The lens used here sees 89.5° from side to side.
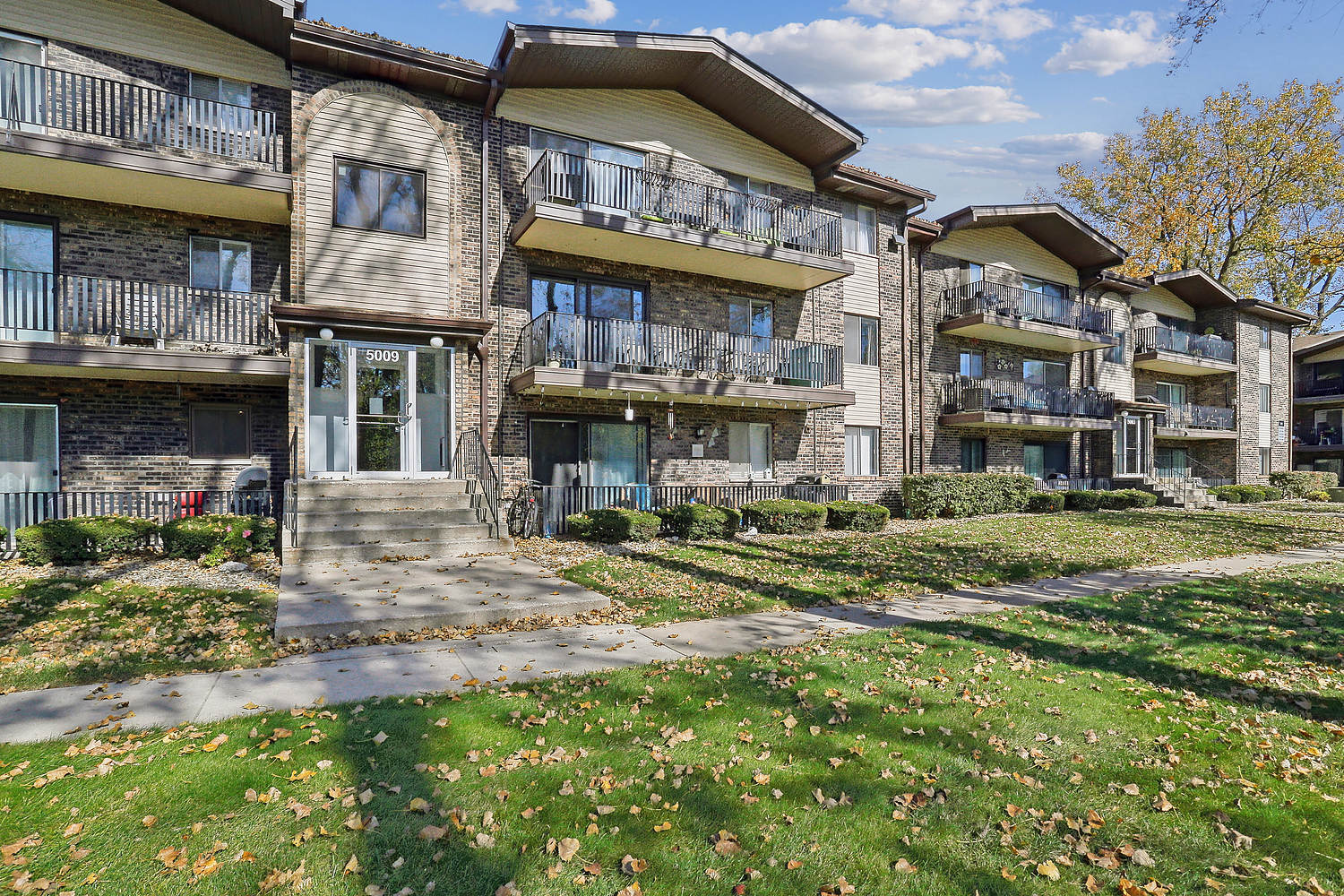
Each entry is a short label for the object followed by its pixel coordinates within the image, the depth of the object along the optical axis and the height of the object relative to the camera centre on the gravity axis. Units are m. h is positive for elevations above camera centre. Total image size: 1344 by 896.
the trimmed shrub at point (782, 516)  14.23 -1.46
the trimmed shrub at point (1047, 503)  19.94 -1.64
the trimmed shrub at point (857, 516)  15.30 -1.58
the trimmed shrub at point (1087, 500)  20.81 -1.64
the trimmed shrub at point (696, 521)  13.23 -1.46
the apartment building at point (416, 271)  11.09 +3.55
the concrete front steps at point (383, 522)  9.51 -1.14
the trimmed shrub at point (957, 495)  18.16 -1.31
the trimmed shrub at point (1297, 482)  27.42 -1.46
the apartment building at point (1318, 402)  33.38 +2.21
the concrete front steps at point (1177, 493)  22.28 -1.56
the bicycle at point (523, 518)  12.64 -1.32
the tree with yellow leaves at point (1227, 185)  29.03 +12.03
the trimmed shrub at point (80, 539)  9.16 -1.26
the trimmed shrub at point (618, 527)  12.31 -1.46
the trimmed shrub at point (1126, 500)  21.06 -1.67
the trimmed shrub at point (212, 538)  9.54 -1.29
